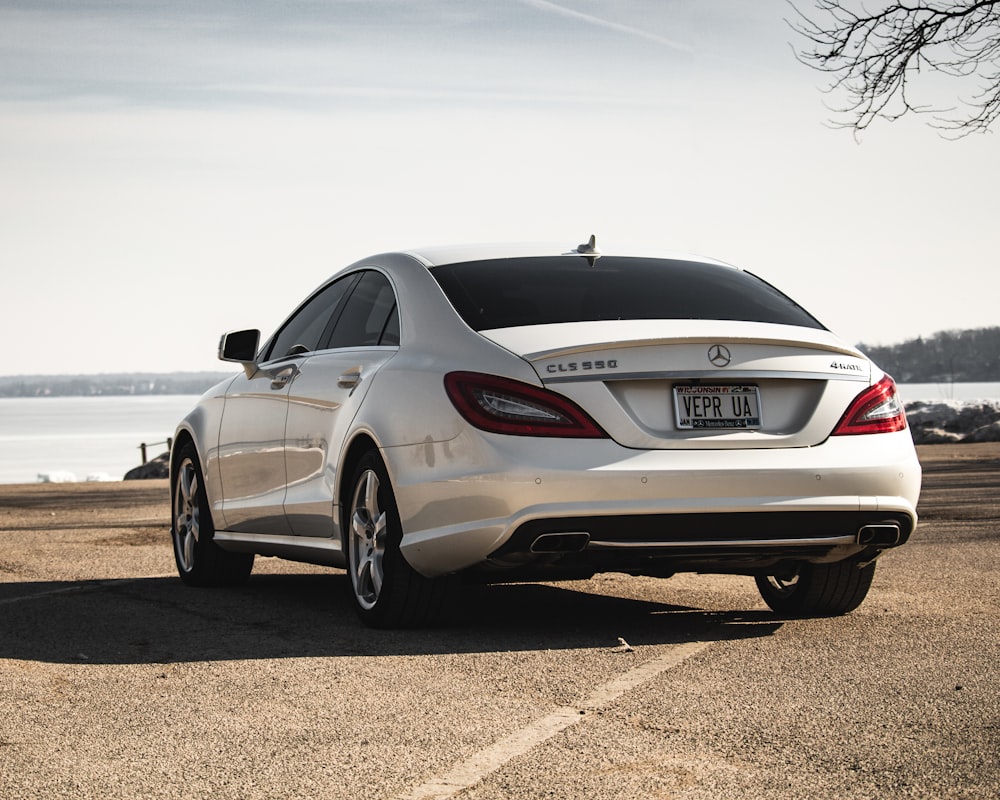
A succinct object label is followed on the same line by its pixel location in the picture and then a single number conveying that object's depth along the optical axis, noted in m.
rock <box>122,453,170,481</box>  34.28
